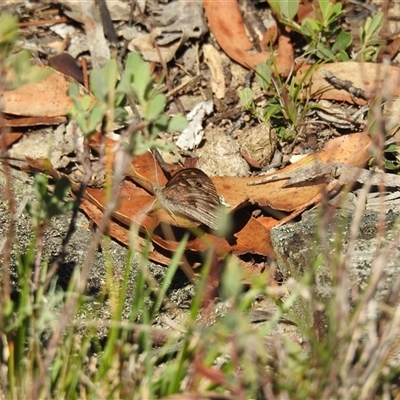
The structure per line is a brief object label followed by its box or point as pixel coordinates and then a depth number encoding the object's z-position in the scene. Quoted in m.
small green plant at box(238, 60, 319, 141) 7.82
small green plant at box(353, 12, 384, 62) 8.20
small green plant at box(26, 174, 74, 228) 4.63
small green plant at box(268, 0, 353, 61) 8.25
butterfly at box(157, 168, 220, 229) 6.59
